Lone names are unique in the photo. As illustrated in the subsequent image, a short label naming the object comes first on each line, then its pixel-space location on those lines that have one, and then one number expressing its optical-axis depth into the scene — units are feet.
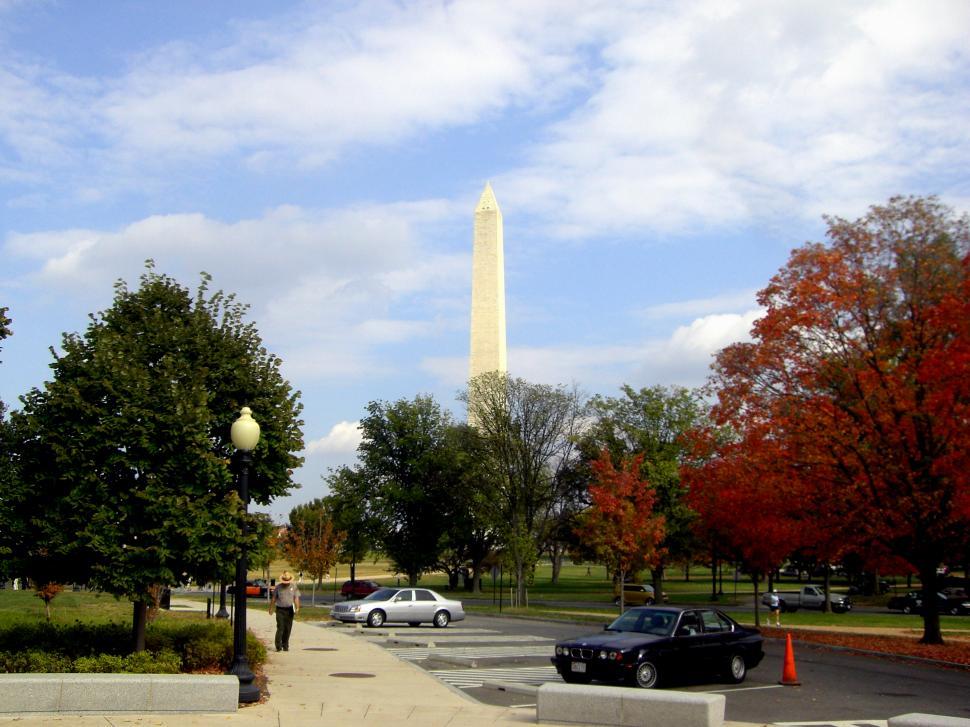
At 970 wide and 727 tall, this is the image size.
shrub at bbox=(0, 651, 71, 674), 47.32
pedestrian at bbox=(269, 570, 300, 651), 69.26
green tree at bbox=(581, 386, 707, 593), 180.96
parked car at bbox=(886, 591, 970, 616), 165.07
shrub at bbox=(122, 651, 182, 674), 47.29
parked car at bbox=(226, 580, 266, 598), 208.03
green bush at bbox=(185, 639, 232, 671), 52.24
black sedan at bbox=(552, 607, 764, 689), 51.29
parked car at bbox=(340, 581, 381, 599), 194.90
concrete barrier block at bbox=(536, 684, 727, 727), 37.63
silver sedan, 107.86
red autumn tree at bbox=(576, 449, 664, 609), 114.93
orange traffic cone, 57.88
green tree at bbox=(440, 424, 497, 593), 175.42
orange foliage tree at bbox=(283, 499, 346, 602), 173.68
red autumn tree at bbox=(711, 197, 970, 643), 84.07
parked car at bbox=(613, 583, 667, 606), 180.75
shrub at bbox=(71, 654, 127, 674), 46.40
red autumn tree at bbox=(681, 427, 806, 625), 93.69
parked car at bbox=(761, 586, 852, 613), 170.60
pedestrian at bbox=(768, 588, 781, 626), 118.84
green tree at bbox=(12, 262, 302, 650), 48.88
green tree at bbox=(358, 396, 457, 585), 225.76
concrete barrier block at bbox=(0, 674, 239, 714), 38.99
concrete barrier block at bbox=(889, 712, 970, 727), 31.96
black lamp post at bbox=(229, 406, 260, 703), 44.71
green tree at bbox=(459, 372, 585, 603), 170.40
